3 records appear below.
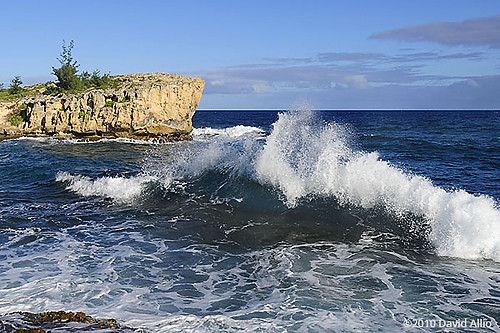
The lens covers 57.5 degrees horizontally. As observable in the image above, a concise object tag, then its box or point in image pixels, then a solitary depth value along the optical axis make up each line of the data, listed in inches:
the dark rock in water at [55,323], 199.6
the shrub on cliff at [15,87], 1288.4
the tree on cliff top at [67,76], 1263.5
